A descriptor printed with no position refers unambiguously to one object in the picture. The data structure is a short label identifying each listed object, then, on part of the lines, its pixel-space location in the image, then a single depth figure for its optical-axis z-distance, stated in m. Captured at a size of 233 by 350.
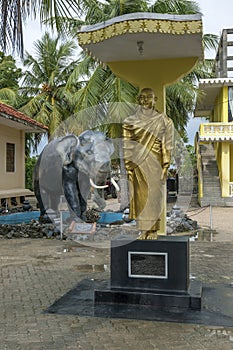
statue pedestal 5.31
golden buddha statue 5.56
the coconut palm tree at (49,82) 25.36
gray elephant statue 11.91
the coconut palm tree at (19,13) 4.42
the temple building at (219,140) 22.61
